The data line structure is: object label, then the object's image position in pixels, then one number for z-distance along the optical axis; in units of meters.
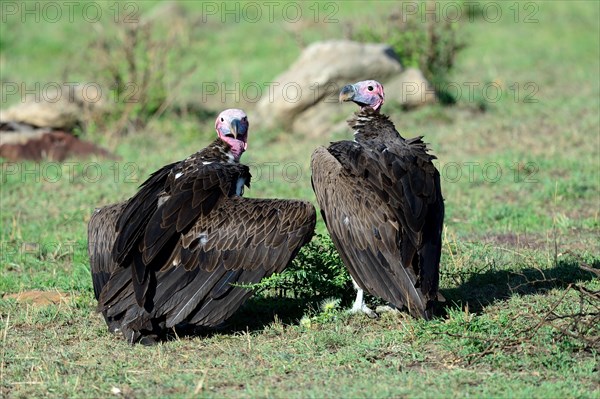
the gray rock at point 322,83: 27.69
